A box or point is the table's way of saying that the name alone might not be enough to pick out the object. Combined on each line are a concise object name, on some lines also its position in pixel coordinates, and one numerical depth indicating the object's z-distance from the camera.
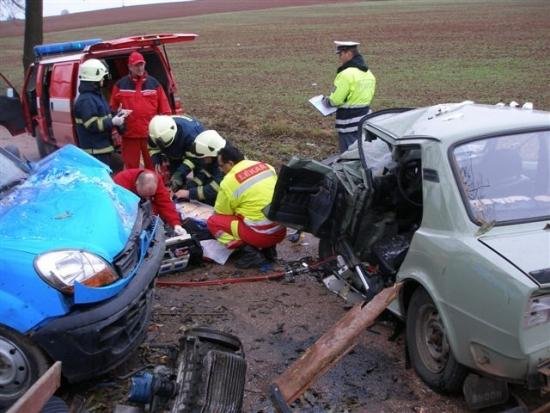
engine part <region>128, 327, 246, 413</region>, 3.39
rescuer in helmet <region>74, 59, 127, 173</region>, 7.52
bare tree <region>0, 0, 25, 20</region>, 21.34
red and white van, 8.12
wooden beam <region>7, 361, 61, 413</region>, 2.79
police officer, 8.18
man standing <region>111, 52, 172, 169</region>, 8.14
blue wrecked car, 3.47
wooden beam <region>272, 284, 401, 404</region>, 3.34
